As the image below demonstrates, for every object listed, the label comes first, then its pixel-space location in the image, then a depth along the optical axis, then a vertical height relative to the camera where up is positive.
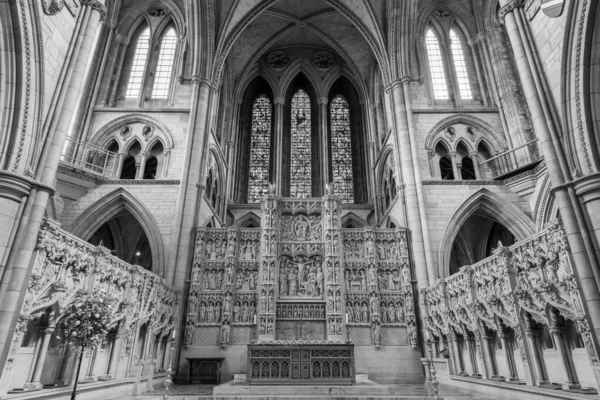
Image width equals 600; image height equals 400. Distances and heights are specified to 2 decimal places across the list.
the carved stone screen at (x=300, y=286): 14.85 +2.65
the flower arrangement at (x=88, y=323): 7.24 +0.59
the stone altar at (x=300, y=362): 11.70 -0.18
